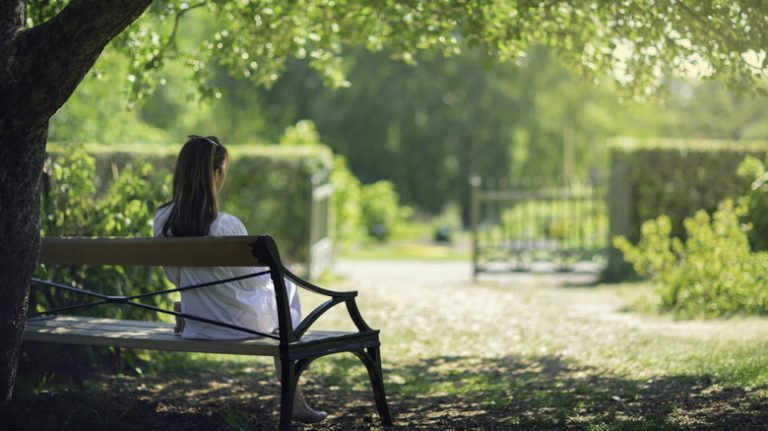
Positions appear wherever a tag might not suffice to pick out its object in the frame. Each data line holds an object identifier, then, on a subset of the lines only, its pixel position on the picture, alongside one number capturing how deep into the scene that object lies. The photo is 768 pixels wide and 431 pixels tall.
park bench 4.87
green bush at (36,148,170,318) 6.78
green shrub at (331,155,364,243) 17.55
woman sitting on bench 5.28
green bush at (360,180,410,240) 27.04
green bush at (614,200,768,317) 9.33
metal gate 14.80
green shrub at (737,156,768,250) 11.55
